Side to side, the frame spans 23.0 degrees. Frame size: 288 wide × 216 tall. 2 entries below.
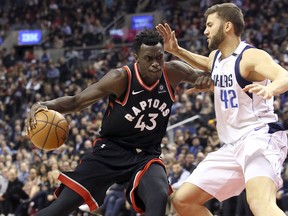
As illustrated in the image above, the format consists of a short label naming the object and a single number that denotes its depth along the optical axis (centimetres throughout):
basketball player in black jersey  598
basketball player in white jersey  541
